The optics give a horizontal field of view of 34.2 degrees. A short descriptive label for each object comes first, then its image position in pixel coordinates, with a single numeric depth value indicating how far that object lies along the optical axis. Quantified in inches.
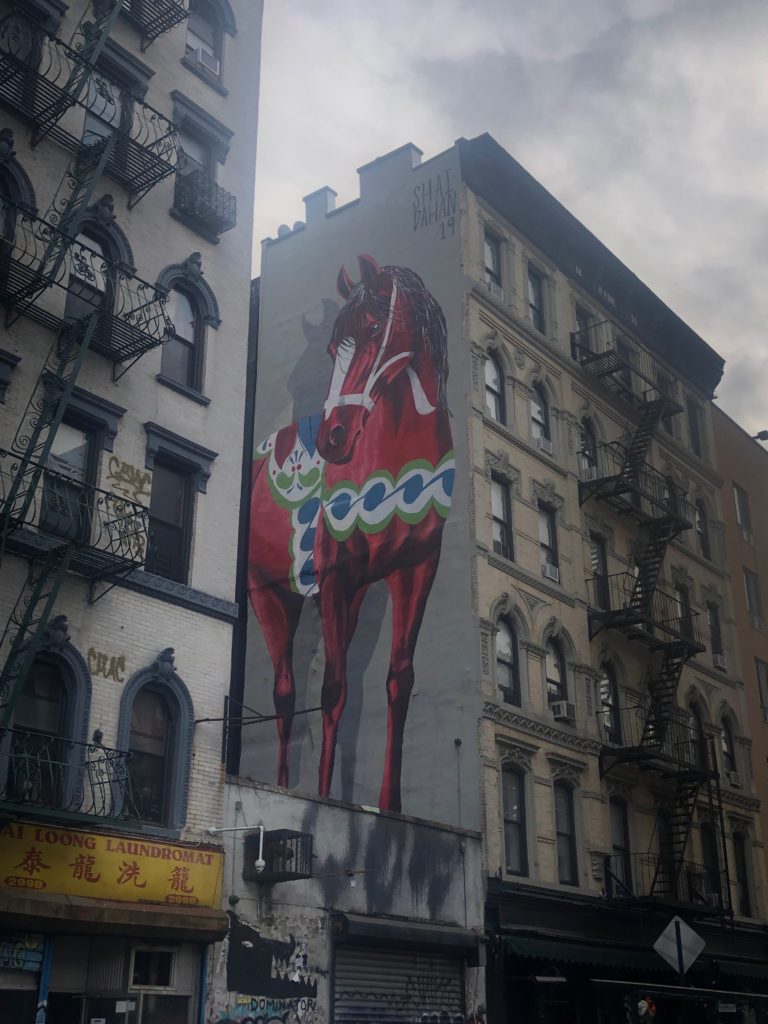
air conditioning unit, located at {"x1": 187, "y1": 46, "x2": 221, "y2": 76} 967.0
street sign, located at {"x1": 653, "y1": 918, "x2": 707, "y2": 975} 658.2
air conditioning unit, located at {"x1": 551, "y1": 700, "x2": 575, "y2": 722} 1175.0
